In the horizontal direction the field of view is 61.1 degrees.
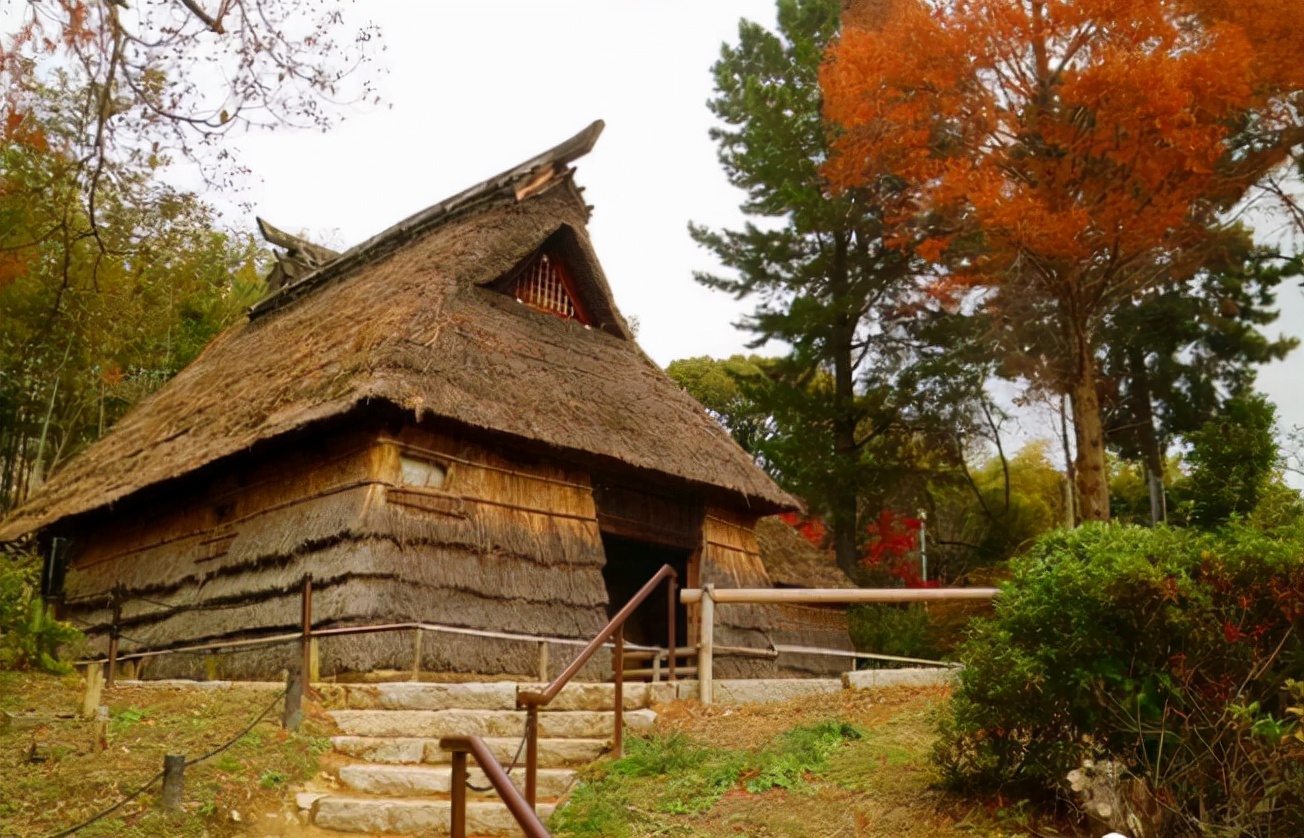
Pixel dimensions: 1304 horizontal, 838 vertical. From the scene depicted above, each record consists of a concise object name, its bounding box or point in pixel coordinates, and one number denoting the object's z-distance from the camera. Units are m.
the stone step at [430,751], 7.52
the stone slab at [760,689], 9.19
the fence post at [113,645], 9.92
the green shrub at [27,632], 11.36
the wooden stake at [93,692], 7.92
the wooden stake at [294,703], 7.95
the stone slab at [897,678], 9.26
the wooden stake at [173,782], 6.26
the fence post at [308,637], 8.74
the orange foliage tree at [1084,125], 16.16
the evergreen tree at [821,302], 21.53
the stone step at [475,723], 8.07
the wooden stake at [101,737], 7.15
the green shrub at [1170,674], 4.93
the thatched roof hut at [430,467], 11.15
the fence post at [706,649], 8.95
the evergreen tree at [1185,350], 24.88
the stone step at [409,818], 6.52
